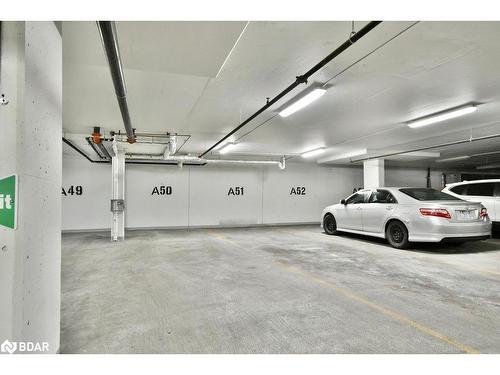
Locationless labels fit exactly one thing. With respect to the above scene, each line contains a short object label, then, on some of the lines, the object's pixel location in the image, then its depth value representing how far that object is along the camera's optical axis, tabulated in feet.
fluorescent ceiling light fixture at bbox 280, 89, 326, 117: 12.37
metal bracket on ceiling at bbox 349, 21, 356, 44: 7.99
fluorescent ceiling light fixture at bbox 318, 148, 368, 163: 30.86
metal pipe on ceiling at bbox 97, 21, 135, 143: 6.19
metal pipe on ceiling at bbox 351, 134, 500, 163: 21.75
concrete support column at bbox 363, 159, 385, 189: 32.90
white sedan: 16.84
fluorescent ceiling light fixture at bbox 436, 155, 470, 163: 34.07
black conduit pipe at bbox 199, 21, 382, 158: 7.34
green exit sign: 4.53
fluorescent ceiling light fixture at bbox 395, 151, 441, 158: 31.29
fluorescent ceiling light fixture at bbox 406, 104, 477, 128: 15.59
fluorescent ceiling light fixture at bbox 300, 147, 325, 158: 29.22
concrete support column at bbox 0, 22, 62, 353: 4.55
